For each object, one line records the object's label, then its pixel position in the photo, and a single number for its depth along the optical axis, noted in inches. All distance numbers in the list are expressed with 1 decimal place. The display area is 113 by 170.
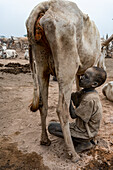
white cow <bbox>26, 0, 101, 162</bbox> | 65.7
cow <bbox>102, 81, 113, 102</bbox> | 163.2
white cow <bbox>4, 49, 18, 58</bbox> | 558.9
